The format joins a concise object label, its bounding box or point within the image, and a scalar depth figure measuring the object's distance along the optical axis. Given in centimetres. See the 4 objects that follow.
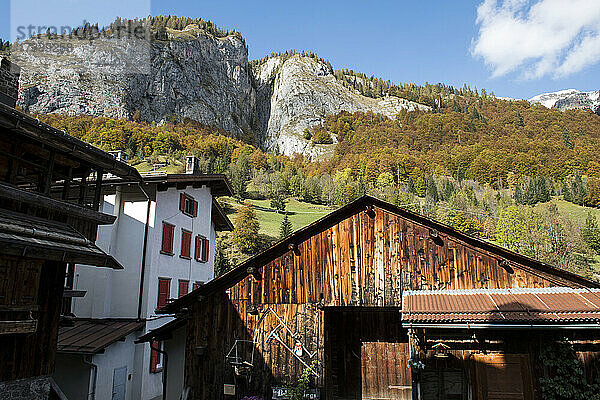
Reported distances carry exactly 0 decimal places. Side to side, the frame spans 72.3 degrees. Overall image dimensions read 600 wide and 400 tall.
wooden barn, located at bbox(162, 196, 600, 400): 1012
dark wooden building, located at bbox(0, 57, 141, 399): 856
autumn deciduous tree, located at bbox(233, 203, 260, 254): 5641
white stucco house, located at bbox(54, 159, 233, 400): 1503
